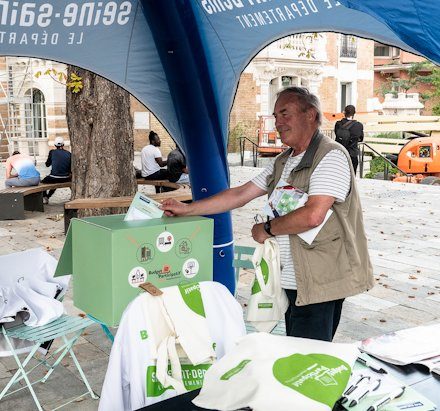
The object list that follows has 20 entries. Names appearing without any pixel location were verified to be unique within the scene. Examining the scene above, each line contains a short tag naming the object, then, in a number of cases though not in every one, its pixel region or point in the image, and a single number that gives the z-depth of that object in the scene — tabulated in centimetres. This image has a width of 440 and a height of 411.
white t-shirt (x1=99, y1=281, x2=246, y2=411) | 248
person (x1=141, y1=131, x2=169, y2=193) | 1260
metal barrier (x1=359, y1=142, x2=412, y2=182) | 1607
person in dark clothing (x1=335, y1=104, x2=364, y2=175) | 1395
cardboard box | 268
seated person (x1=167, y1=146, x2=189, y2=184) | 1188
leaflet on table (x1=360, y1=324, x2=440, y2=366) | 229
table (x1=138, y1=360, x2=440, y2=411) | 198
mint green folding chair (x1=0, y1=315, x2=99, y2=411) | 357
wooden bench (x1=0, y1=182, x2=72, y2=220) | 1102
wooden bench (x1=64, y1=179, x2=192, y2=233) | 776
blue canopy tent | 406
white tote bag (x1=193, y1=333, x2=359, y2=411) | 177
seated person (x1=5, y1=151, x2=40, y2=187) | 1176
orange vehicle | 1526
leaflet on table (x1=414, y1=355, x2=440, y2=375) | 222
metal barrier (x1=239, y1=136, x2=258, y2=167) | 2278
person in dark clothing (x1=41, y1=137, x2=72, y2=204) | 1220
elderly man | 297
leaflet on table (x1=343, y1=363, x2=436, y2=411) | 190
